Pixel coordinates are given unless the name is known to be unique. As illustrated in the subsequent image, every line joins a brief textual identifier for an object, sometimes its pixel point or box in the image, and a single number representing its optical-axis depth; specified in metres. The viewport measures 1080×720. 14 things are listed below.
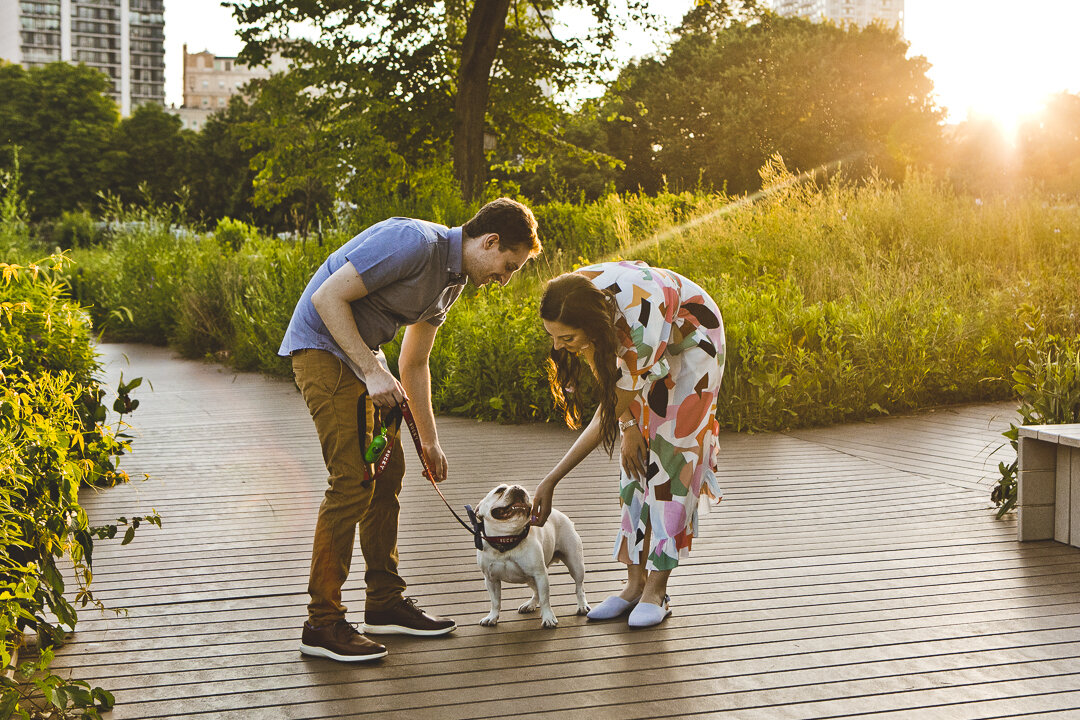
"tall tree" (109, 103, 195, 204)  55.53
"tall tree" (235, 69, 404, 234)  16.48
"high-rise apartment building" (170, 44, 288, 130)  133.88
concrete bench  4.65
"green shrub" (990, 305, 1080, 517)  5.13
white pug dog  3.49
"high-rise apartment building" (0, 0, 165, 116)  140.12
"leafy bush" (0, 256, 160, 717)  2.61
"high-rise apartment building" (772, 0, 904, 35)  193.88
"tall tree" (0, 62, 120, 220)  54.78
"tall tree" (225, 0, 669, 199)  16.05
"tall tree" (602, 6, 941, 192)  35.84
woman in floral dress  3.38
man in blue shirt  3.21
